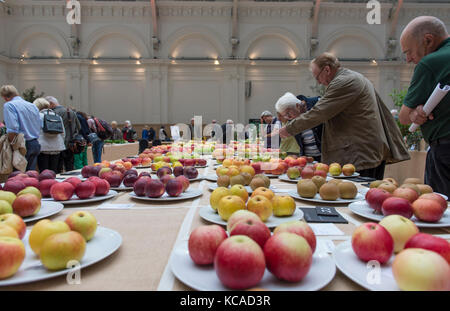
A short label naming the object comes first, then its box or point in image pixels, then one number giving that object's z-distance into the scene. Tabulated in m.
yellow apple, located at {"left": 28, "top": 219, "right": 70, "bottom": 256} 0.75
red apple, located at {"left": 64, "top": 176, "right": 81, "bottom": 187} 1.47
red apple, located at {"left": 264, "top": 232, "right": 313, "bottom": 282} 0.60
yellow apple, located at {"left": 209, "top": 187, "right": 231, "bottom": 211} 1.17
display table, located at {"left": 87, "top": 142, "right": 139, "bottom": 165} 7.10
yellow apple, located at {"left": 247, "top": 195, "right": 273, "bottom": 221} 1.02
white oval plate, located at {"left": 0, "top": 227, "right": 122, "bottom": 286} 0.64
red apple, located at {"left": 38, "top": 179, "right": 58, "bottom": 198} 1.49
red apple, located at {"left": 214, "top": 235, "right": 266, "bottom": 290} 0.58
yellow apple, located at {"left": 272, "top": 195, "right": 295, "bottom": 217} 1.10
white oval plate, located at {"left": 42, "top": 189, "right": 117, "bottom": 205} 1.38
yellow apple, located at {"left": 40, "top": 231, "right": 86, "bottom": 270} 0.68
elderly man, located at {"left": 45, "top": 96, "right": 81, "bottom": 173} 5.36
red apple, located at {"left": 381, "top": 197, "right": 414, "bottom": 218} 1.02
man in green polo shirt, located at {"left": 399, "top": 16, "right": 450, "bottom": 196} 1.96
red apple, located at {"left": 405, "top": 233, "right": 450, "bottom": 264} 0.62
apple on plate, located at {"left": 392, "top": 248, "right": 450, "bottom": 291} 0.53
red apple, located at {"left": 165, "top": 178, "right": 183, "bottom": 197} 1.49
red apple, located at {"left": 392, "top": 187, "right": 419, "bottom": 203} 1.12
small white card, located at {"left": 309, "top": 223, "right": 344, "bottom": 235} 0.99
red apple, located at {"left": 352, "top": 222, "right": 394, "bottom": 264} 0.69
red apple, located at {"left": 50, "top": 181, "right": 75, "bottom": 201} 1.38
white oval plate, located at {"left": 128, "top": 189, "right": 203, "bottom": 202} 1.46
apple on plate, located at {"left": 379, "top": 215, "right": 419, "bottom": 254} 0.76
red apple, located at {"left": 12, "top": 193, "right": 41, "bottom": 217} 1.09
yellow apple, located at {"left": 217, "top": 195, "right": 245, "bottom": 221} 1.02
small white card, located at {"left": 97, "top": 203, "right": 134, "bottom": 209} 1.35
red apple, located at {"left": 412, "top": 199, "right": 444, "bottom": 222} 1.02
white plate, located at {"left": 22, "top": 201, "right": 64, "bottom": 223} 1.10
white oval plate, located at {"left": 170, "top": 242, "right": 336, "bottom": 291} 0.60
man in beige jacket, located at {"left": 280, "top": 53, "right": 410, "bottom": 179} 2.52
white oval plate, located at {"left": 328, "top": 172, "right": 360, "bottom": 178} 2.18
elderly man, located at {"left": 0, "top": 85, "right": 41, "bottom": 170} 3.98
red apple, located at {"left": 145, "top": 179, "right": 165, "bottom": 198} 1.46
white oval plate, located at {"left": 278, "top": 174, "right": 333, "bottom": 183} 2.03
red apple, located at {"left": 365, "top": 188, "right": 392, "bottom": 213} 1.14
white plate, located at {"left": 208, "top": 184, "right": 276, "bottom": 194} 1.63
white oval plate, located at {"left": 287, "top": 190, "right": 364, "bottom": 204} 1.39
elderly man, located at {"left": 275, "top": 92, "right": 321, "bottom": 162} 3.59
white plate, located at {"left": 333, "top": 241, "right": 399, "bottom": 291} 0.60
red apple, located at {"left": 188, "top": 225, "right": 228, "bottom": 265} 0.68
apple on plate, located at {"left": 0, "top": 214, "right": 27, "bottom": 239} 0.82
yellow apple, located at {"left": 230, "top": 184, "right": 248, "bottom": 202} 1.23
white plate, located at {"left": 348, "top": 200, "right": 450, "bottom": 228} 1.01
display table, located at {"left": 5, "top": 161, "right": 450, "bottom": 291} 0.66
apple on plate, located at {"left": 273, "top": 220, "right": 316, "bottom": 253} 0.73
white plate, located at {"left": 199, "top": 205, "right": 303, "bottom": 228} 1.04
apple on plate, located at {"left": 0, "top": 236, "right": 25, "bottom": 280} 0.62
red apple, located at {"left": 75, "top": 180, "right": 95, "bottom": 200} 1.43
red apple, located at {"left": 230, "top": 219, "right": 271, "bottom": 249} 0.70
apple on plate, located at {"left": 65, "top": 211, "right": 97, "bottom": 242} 0.85
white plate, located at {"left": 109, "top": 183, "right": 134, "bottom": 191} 1.73
